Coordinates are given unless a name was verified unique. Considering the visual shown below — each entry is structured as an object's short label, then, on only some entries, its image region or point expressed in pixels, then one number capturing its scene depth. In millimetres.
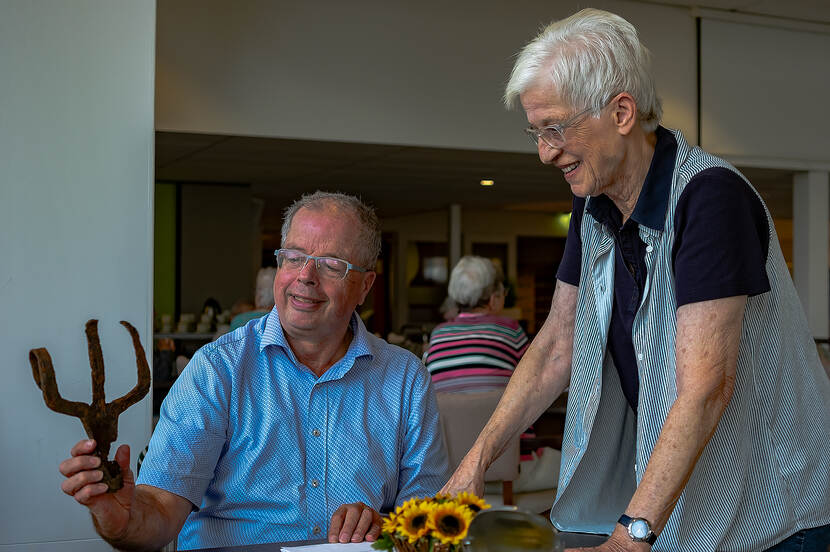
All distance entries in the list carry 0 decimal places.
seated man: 1789
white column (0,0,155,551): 3594
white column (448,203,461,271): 11398
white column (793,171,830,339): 7227
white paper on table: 1445
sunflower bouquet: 1002
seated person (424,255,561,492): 3893
